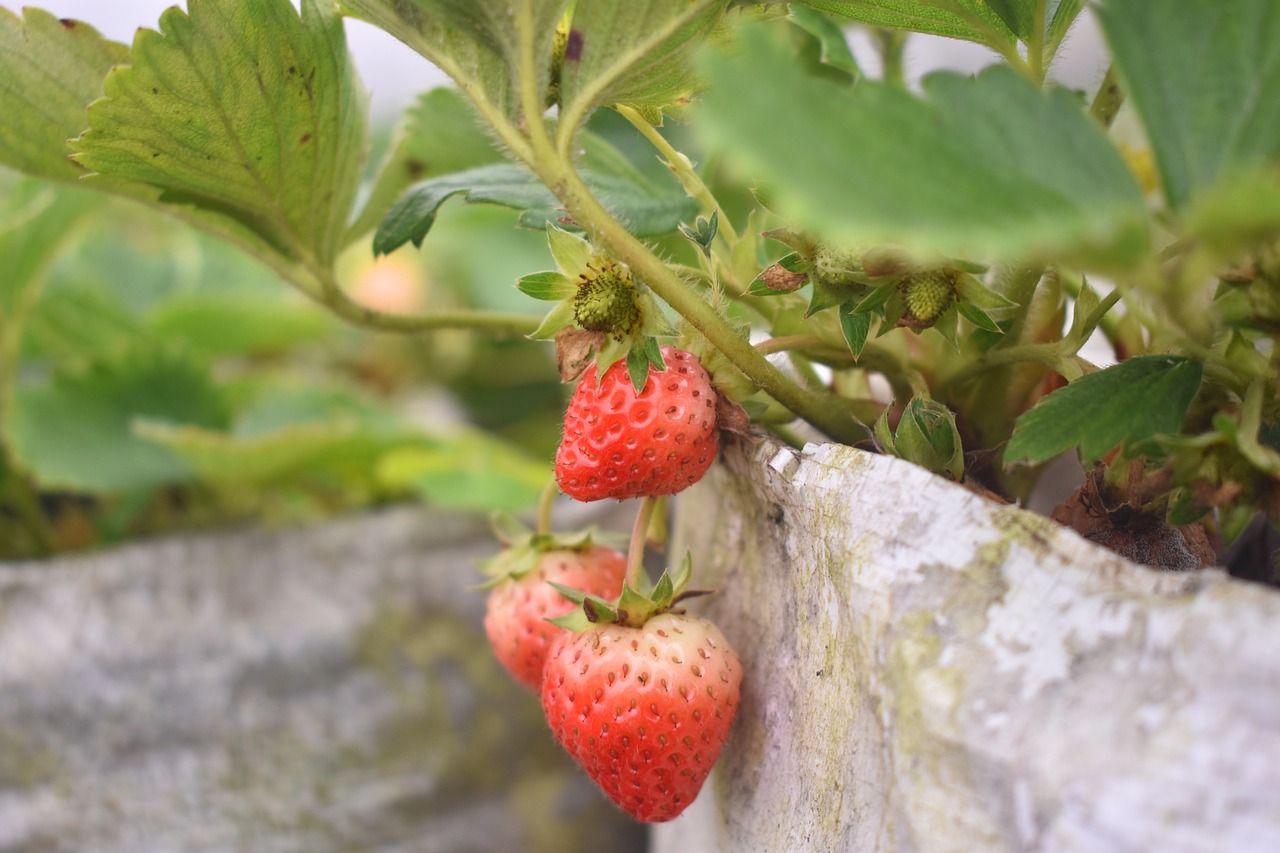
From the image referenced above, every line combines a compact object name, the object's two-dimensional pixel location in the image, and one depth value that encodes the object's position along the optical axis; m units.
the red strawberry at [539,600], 0.45
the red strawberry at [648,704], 0.37
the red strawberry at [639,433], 0.36
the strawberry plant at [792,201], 0.21
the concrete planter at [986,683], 0.22
